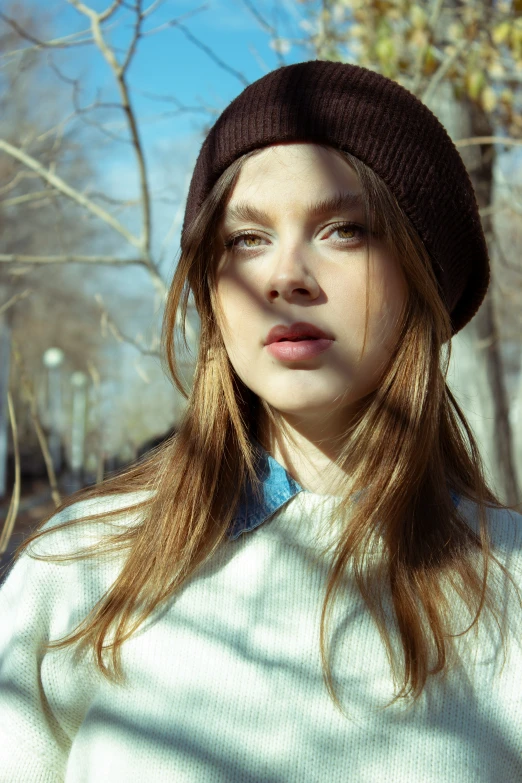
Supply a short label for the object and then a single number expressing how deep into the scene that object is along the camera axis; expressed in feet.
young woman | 4.53
